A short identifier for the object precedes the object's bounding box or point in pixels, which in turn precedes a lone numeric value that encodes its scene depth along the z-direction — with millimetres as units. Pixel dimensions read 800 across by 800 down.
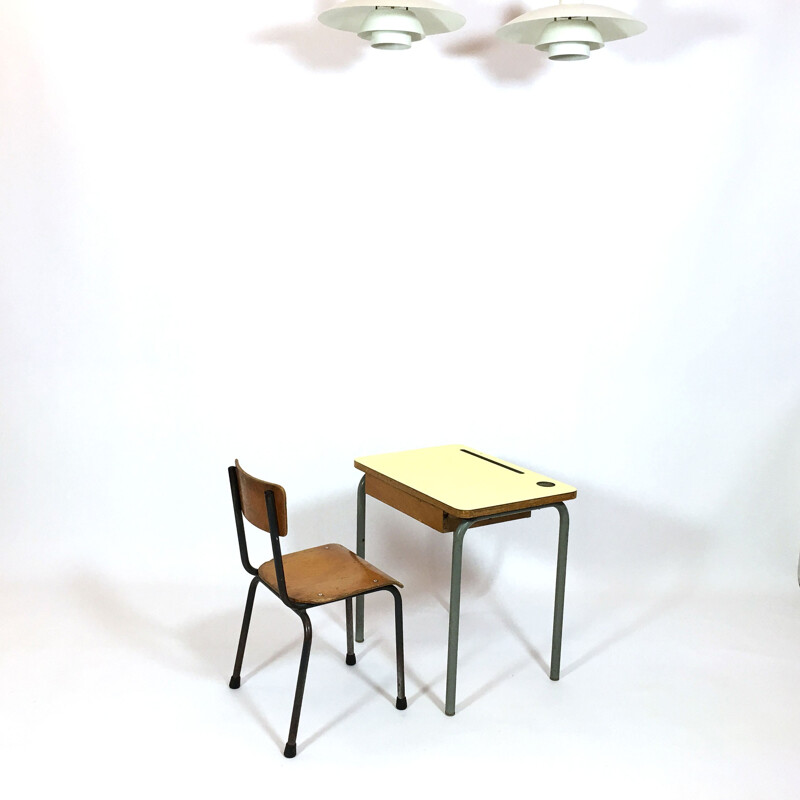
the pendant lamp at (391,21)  2871
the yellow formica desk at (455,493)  2658
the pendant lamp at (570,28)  2861
